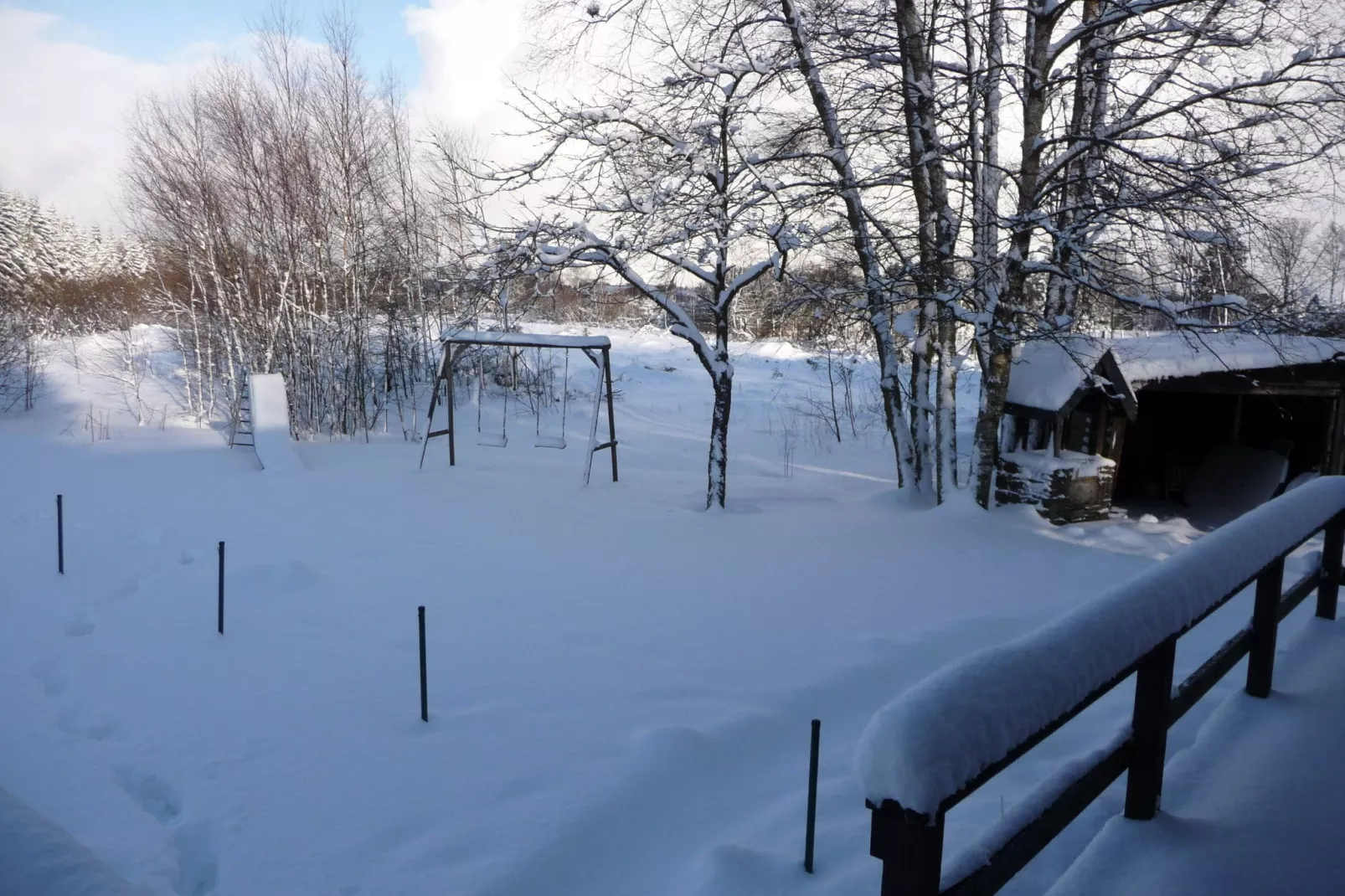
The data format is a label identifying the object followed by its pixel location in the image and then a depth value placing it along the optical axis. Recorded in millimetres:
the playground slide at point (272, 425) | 12852
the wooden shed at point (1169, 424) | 9500
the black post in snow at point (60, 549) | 7260
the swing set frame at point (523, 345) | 12398
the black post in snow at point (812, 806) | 3336
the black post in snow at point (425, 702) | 4712
